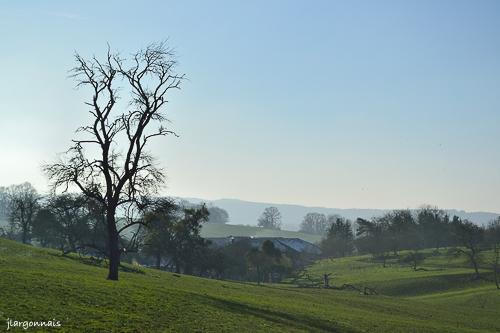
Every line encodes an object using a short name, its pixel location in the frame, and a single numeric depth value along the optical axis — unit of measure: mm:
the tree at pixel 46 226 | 110688
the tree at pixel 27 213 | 106675
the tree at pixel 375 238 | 161625
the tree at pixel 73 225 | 106400
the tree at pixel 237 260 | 132350
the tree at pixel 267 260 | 124688
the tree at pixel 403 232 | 171250
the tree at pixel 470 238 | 115212
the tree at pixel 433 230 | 179250
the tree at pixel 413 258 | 139500
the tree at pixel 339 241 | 193375
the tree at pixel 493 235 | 147300
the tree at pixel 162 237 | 105938
